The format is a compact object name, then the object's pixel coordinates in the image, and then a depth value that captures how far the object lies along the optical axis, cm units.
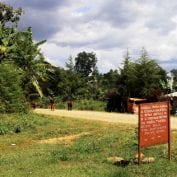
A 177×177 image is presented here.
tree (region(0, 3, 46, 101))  1946
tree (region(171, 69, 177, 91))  2724
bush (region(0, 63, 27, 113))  1788
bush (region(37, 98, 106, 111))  2722
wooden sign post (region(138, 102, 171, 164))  683
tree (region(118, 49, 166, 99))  2603
